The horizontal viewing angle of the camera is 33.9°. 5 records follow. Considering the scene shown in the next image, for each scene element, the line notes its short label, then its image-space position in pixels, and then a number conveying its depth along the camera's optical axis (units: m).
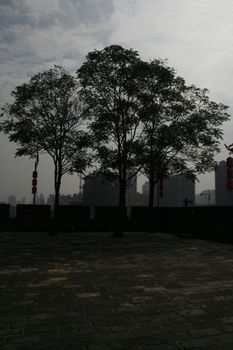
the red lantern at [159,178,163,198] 26.36
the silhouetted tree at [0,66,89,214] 20.08
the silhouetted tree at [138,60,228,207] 19.72
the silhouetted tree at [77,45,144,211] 19.19
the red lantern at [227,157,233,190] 15.91
